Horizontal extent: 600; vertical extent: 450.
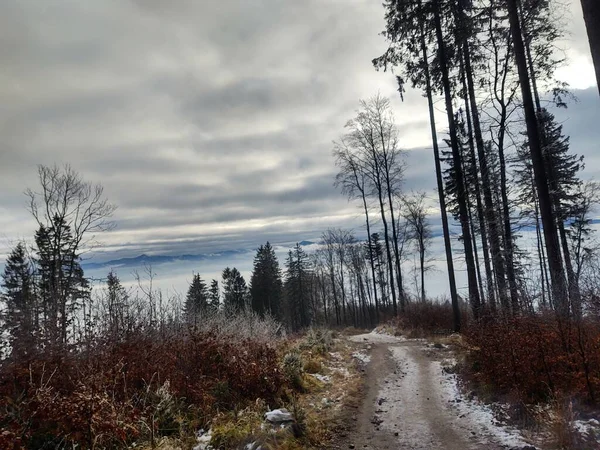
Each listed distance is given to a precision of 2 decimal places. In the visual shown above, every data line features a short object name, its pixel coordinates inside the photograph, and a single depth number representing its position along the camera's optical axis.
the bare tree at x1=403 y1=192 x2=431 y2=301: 32.03
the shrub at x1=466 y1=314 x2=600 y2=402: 5.52
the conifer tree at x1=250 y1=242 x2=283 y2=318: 51.16
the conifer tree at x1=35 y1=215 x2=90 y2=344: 19.20
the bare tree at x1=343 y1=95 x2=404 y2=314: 24.23
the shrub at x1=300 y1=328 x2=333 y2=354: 12.35
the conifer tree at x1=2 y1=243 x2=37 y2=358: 6.49
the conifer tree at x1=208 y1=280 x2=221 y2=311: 53.37
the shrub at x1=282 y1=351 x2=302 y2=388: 8.34
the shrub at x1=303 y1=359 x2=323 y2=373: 9.88
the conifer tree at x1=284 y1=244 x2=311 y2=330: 54.38
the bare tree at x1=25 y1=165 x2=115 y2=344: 20.06
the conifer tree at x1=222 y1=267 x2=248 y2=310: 54.31
